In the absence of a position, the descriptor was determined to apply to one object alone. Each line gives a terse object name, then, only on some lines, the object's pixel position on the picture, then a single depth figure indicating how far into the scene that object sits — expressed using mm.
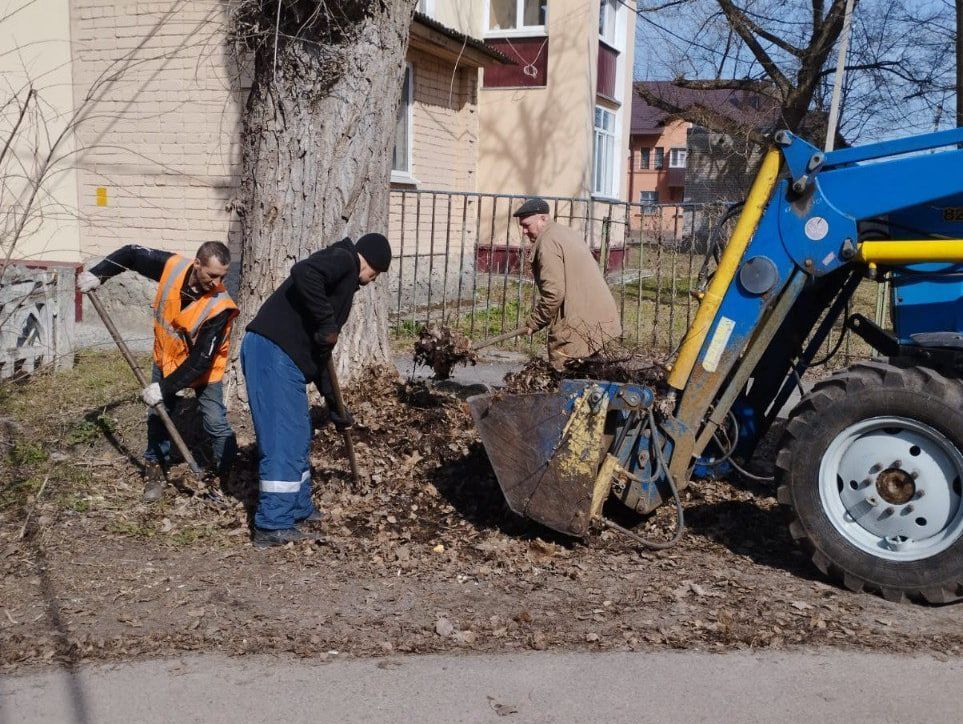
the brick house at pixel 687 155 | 28344
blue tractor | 4199
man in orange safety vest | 5531
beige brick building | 11555
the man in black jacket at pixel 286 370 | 5035
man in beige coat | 6246
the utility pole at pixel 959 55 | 13445
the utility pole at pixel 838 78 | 14469
